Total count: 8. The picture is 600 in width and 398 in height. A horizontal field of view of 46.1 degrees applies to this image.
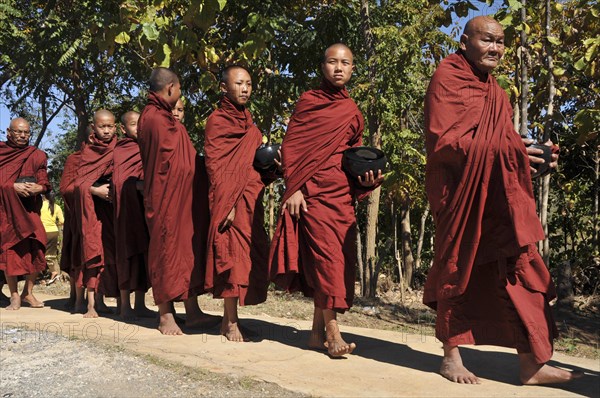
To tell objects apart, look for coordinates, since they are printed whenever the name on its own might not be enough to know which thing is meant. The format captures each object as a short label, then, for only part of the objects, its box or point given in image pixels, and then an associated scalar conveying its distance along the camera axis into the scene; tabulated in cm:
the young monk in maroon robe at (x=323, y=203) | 445
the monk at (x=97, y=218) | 637
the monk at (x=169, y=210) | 532
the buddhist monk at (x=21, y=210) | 709
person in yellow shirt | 1029
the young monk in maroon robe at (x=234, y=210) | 500
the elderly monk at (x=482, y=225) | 373
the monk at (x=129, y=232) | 601
